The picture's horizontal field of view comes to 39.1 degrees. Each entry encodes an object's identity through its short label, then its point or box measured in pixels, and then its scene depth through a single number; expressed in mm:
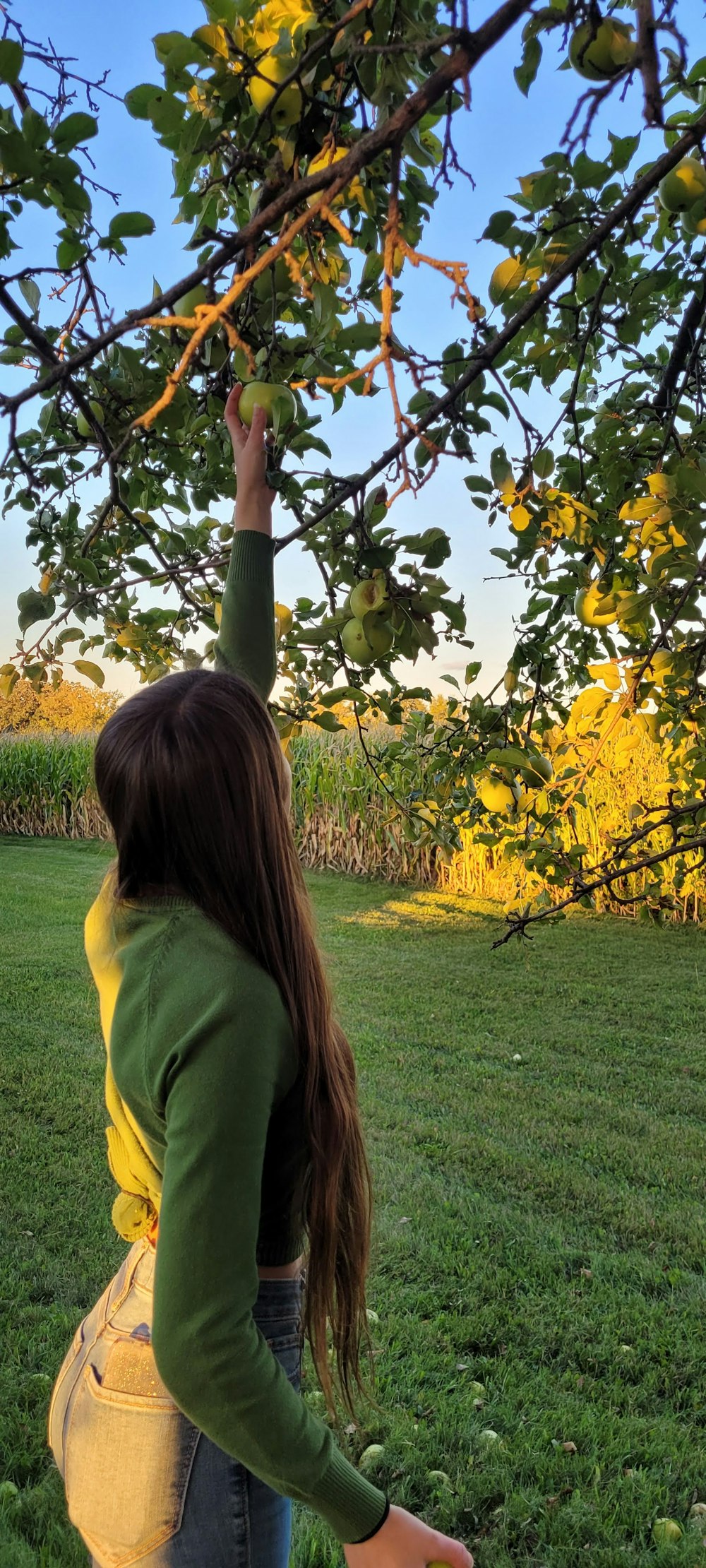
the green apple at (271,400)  1065
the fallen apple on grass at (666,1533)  2178
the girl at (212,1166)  843
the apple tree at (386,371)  981
